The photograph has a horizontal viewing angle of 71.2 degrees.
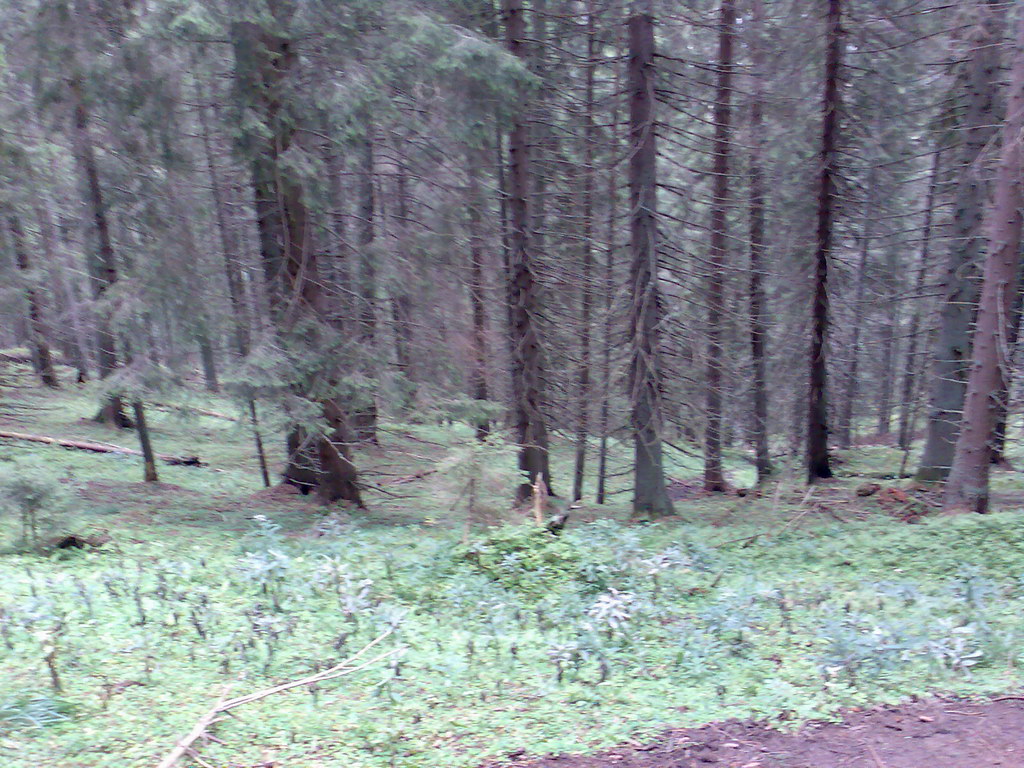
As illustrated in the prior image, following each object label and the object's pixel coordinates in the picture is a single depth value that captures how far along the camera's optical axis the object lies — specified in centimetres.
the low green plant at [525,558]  764
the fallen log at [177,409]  1139
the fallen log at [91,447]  1678
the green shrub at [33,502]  794
